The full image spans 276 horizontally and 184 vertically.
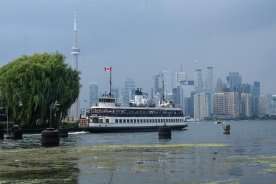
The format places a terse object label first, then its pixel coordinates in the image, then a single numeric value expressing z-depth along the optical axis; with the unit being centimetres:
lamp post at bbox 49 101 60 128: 9489
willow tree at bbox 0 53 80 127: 9719
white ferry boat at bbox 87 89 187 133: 11975
